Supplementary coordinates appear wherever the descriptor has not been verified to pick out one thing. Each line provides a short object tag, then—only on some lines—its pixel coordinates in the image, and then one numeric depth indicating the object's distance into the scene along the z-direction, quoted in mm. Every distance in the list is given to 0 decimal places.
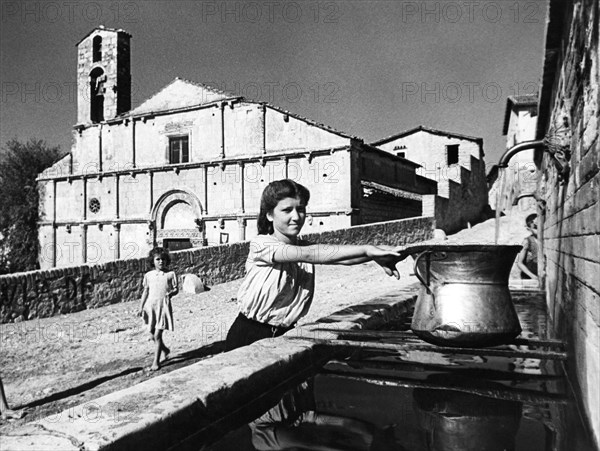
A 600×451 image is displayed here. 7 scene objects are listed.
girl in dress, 5973
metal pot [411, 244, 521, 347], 2600
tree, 29609
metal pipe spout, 3260
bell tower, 23484
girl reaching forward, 2648
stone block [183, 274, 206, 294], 11049
